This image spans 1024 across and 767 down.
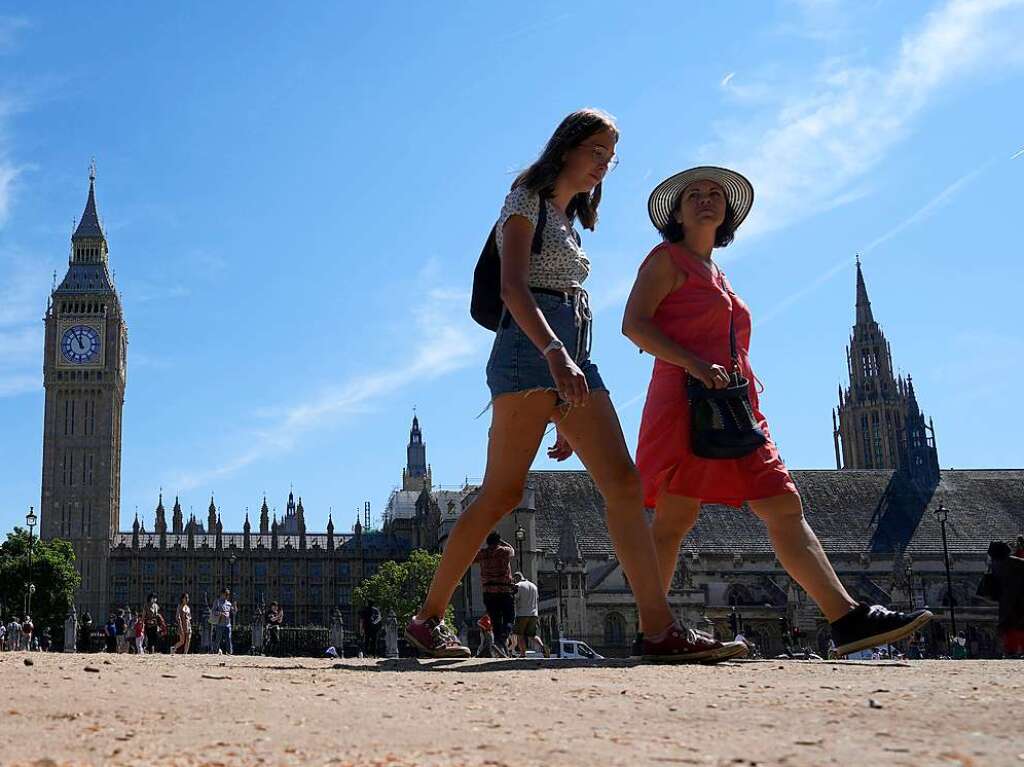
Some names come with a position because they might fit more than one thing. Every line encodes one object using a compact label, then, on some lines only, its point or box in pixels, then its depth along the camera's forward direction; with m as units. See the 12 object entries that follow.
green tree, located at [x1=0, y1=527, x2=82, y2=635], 62.00
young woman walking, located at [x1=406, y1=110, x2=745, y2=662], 5.28
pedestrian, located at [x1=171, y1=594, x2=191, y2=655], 21.01
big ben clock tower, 88.06
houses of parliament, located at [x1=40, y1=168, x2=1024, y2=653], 61.47
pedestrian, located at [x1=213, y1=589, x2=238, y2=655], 22.94
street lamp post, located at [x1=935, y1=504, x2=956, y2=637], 38.62
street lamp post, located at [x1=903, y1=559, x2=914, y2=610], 61.39
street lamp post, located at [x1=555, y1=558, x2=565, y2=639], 58.26
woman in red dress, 5.67
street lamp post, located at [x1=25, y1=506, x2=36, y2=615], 46.22
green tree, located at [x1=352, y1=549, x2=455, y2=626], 63.87
